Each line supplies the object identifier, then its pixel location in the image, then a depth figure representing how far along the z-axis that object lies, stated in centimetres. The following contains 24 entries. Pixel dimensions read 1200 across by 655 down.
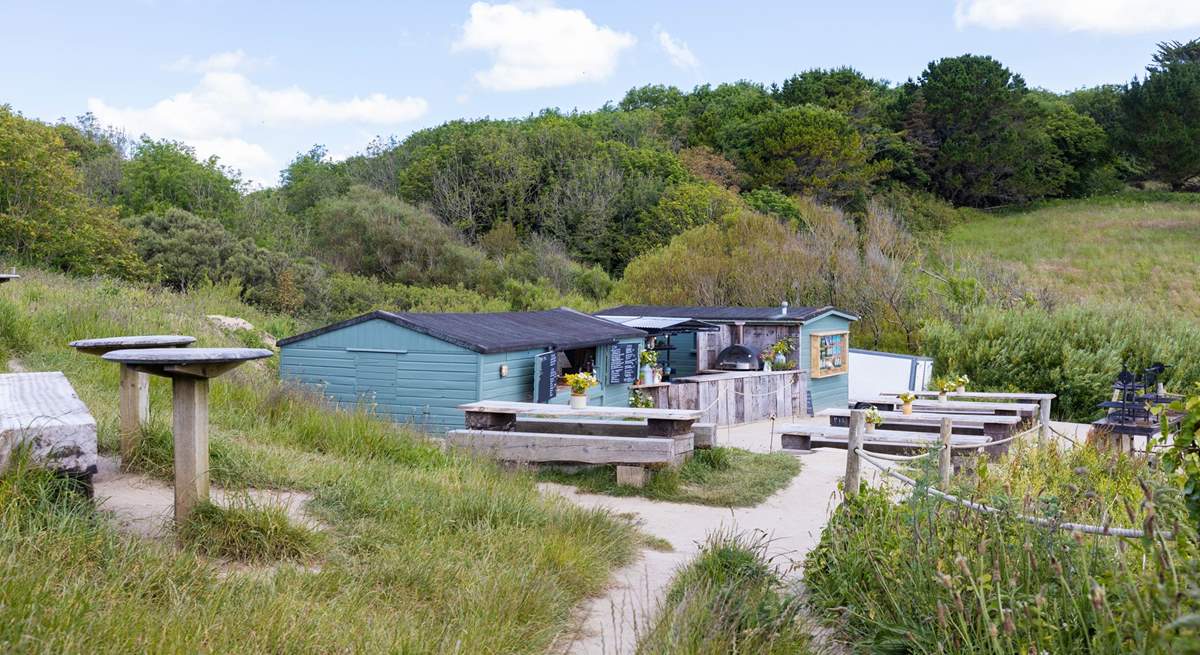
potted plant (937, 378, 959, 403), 1673
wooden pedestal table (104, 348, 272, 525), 464
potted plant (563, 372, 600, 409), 1387
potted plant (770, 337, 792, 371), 2288
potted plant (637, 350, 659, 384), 2050
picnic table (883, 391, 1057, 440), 1323
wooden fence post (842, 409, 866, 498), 680
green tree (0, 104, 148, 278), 2494
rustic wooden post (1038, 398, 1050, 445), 1176
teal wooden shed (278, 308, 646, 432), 1522
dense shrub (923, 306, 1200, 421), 2269
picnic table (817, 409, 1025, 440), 1345
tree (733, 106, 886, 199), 4878
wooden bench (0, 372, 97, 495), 415
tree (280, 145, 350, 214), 5347
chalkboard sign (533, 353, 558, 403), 1616
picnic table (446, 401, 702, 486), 1016
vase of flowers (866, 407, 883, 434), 1172
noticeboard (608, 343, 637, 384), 1902
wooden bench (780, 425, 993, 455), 1177
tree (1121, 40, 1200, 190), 5416
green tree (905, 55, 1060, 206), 5475
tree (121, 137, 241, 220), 4100
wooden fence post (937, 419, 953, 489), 648
